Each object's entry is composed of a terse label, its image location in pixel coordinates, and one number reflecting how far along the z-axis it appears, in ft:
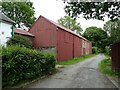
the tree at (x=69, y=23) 106.31
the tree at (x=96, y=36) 111.10
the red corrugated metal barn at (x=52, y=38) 45.11
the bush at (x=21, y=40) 39.60
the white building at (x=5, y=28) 36.20
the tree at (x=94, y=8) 15.90
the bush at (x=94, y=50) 105.83
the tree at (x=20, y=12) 65.54
